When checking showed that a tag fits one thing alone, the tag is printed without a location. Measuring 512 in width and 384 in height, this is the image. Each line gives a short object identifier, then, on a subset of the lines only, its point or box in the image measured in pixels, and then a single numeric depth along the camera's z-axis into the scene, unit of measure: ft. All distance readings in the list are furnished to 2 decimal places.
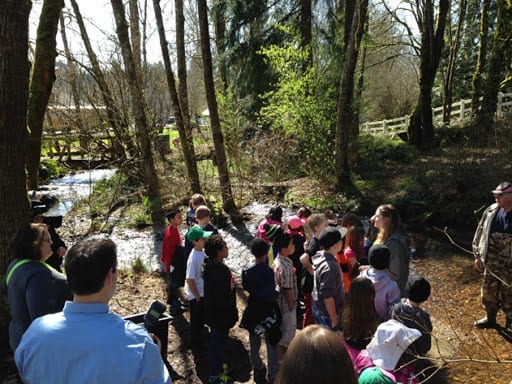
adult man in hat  16.44
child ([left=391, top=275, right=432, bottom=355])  11.15
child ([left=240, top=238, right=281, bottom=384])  13.56
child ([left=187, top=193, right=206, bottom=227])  22.65
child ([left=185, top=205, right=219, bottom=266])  18.33
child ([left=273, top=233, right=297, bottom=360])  14.21
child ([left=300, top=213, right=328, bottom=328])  16.12
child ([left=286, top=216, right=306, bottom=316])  18.89
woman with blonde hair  15.00
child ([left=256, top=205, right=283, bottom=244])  19.17
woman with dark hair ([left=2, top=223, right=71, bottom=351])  9.95
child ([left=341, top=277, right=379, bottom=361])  10.88
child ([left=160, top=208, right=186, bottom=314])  19.86
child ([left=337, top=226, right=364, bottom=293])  15.78
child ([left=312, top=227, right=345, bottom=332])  13.05
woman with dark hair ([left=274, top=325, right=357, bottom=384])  5.92
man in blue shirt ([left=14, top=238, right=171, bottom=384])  6.00
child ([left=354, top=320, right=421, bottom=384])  9.17
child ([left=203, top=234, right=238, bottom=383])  13.91
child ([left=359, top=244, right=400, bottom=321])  12.91
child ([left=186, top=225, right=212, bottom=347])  15.76
